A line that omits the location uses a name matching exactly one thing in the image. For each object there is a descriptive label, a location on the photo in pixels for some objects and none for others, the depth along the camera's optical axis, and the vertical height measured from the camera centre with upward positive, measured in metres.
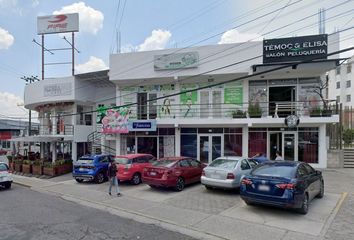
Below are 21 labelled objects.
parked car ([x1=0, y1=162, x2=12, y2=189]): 14.55 -3.17
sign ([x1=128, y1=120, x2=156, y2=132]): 19.05 -0.47
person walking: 12.01 -2.44
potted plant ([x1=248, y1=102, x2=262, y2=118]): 18.09 +0.52
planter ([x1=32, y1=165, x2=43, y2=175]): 19.78 -3.80
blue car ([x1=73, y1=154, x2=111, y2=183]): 15.32 -2.90
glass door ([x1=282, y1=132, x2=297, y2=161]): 18.45 -1.87
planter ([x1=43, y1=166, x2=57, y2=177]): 19.06 -3.74
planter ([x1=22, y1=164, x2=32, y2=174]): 20.77 -3.88
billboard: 26.19 +9.37
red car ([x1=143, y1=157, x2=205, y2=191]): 11.72 -2.44
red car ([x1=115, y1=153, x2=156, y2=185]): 13.88 -2.53
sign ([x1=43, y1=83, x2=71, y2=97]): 23.28 +2.54
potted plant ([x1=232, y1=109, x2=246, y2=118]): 18.25 +0.32
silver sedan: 10.90 -2.21
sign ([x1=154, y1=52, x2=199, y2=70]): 19.55 +4.27
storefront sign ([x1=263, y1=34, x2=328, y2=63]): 17.31 +4.63
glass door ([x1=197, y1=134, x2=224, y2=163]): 19.72 -2.08
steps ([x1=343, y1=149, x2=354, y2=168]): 17.63 -2.63
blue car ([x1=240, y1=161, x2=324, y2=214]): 7.82 -2.03
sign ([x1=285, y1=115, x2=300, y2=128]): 16.48 -0.13
